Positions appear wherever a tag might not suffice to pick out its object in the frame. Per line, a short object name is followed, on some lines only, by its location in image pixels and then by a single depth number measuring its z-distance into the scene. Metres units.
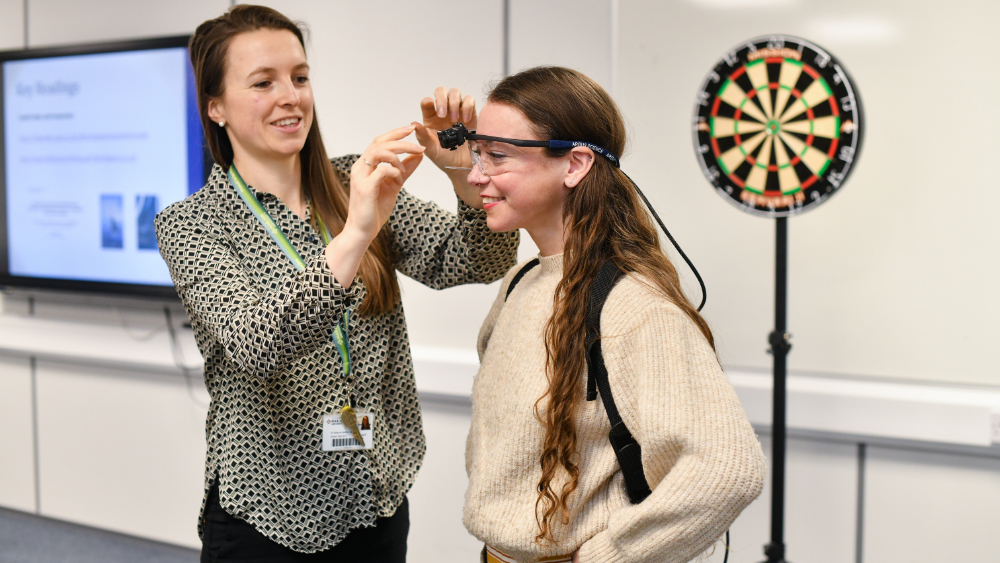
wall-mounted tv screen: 3.25
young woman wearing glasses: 1.01
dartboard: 1.91
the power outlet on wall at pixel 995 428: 2.08
